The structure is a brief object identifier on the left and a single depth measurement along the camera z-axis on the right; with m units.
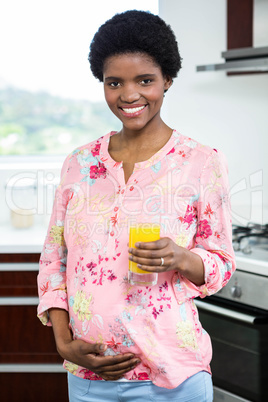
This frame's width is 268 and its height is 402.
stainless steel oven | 1.81
